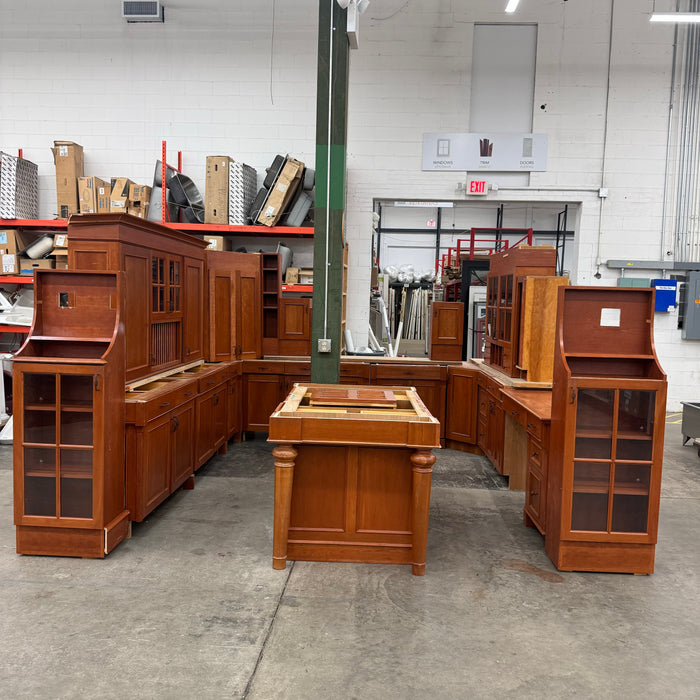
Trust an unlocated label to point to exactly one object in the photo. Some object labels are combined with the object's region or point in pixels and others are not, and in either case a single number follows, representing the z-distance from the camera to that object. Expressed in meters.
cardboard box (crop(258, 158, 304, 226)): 7.76
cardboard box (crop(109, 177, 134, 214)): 7.88
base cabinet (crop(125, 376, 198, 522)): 3.94
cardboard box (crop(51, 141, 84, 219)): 8.04
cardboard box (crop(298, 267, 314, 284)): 8.08
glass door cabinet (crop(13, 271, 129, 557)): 3.58
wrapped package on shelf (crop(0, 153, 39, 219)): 7.89
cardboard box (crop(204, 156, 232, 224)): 7.82
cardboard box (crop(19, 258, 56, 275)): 7.90
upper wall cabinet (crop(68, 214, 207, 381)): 4.10
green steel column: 4.73
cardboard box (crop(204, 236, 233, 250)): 7.88
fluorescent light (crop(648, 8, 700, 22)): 6.47
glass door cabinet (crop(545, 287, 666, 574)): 3.57
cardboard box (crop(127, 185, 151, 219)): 7.88
